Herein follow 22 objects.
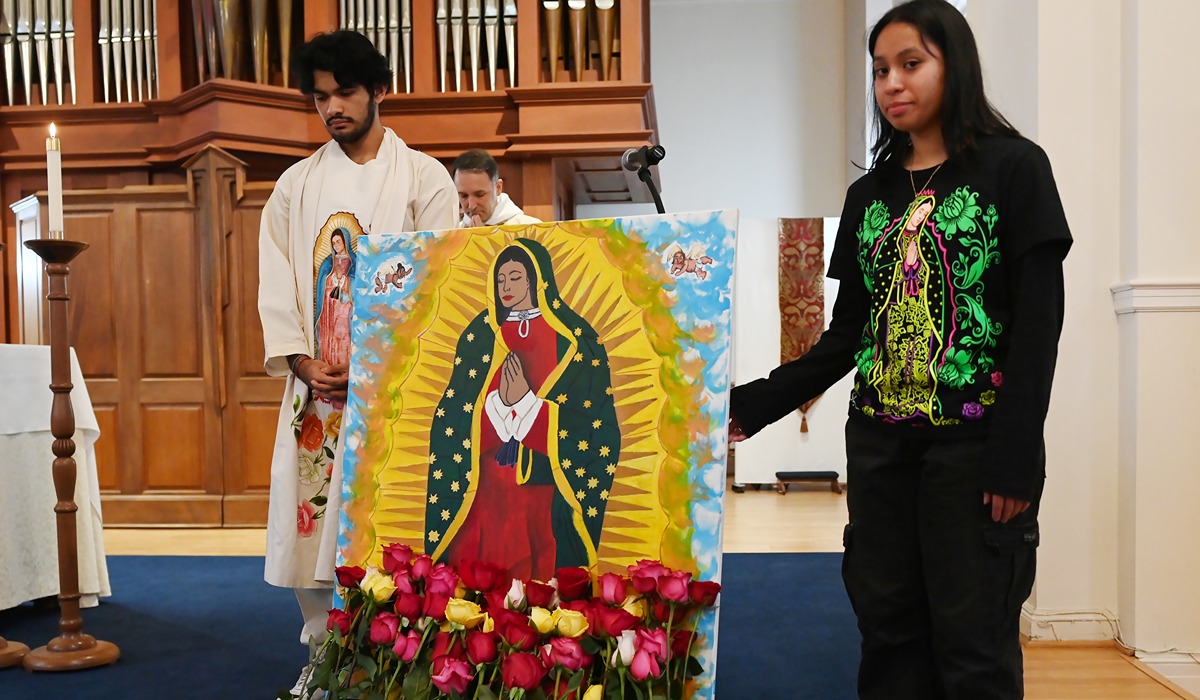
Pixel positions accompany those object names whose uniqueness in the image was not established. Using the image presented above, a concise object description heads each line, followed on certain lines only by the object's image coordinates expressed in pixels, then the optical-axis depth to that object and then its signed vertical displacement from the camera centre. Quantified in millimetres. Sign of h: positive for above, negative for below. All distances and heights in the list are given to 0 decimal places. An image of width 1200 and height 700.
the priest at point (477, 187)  3830 +518
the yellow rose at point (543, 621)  1555 -484
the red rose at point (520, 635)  1544 -504
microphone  2322 +385
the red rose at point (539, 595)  1611 -458
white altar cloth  3387 -587
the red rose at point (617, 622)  1507 -472
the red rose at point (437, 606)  1635 -482
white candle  2691 +392
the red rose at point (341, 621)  1745 -538
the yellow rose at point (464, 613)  1606 -486
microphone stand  2317 +334
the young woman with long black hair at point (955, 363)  1564 -84
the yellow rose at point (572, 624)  1538 -484
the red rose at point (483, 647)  1580 -535
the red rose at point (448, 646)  1634 -552
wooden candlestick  2850 -483
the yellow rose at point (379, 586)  1719 -472
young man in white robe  2346 +158
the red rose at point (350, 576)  1777 -466
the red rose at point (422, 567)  1711 -436
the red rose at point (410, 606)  1661 -488
